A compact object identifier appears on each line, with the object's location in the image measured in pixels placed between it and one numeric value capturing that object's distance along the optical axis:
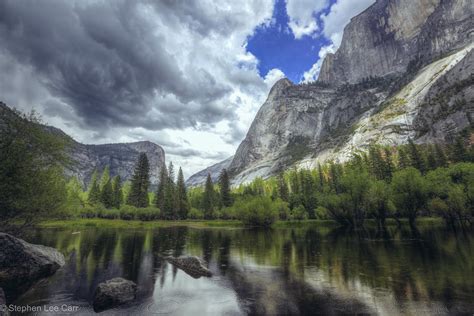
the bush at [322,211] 78.40
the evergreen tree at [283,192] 117.30
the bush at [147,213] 87.56
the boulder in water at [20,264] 17.89
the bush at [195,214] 105.88
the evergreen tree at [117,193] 100.88
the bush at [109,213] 88.50
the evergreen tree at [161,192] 99.63
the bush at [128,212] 86.56
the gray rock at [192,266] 21.70
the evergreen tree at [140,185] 93.88
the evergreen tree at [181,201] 101.19
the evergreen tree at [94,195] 100.69
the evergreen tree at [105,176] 128.75
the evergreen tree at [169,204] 98.69
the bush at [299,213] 92.81
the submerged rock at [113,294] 13.84
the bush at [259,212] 75.69
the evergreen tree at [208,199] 106.68
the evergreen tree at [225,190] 111.56
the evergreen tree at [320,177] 117.25
